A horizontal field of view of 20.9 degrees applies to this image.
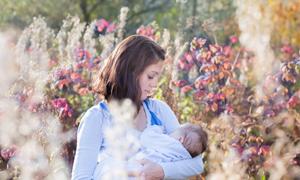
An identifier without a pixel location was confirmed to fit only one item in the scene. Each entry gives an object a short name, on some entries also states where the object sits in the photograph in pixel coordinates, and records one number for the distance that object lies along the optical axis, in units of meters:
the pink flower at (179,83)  5.32
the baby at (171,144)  3.39
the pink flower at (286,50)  7.20
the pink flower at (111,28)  6.48
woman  3.30
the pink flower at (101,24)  6.67
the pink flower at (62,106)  4.96
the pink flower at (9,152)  4.57
